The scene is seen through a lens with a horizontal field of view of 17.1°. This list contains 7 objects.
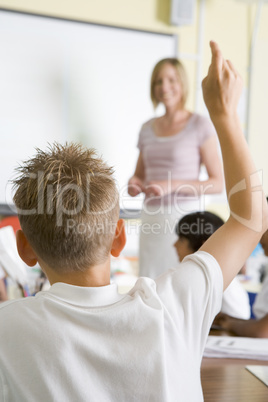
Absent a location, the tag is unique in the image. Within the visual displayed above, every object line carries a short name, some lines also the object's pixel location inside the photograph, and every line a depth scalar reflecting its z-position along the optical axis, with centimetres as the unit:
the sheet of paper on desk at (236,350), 168
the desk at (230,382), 144
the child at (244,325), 204
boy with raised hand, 125
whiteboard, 538
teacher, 344
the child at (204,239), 273
